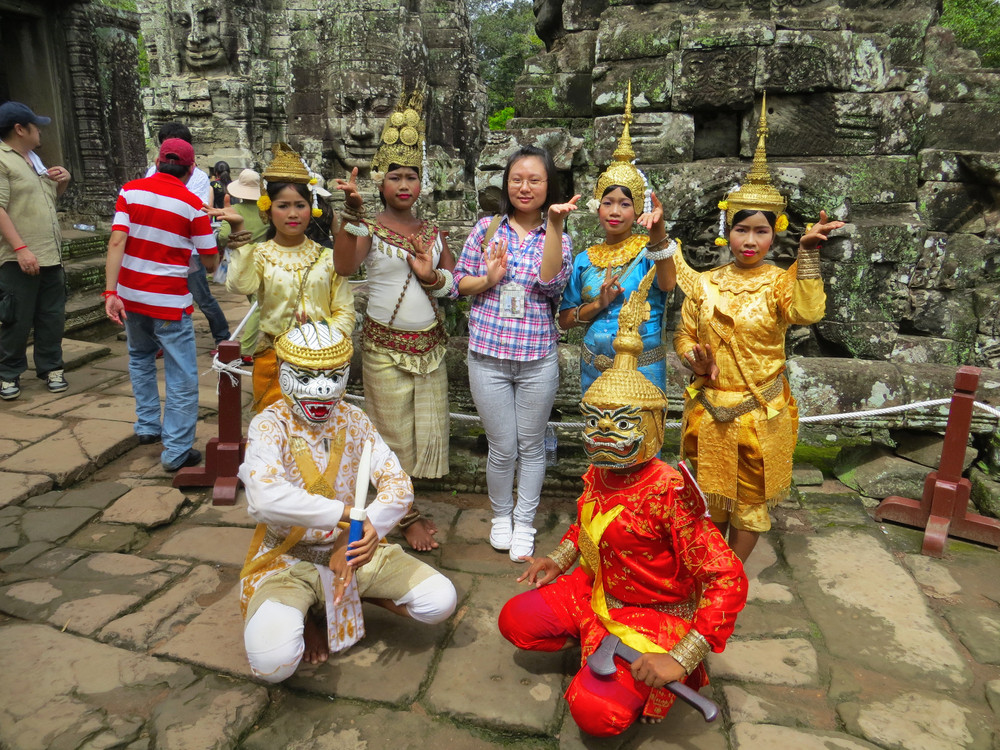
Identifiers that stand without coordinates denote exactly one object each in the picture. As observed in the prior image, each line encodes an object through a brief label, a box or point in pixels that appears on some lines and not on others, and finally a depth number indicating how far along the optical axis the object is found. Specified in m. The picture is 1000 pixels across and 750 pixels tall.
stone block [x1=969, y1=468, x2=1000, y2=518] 3.87
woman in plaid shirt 3.15
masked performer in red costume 2.20
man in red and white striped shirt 3.99
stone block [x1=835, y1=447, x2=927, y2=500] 4.06
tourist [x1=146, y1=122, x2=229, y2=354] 5.73
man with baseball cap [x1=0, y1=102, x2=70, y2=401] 5.12
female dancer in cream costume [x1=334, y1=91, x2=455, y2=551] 3.29
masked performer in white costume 2.44
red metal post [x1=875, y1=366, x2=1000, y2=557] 3.58
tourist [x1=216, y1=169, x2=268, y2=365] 4.08
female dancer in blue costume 3.07
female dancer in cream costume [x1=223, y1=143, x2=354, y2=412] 3.30
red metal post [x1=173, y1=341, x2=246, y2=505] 4.02
